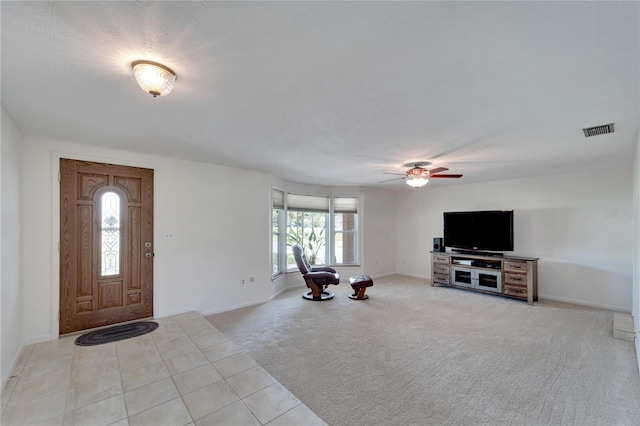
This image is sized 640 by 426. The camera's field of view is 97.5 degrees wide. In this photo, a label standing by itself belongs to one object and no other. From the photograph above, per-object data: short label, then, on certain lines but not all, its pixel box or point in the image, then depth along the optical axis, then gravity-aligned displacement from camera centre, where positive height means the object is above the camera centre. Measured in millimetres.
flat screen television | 5738 -373
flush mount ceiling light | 1731 +869
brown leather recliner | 5438 -1256
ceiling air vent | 2812 +859
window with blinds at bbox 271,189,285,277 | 5852 -387
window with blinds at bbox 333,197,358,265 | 7387 -446
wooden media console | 5277 -1247
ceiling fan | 4098 +553
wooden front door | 3562 -414
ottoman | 5387 -1394
